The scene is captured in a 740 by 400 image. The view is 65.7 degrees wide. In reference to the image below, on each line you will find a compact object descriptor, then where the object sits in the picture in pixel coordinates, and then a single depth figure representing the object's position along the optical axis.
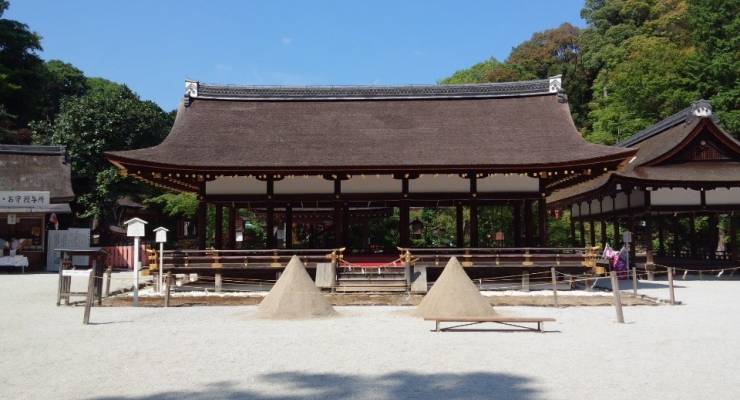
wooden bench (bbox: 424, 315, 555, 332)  9.49
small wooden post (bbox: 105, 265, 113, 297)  13.77
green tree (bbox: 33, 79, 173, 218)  33.50
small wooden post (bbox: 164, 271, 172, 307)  13.77
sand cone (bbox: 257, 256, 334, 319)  11.62
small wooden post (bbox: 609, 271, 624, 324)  10.74
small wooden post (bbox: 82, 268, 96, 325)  10.80
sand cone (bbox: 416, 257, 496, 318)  11.20
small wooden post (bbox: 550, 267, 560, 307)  13.53
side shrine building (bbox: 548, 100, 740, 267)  21.05
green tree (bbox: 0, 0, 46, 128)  42.78
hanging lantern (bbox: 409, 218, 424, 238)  25.02
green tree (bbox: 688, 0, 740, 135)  31.41
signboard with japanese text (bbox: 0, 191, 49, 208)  25.66
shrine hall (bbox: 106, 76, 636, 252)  16.91
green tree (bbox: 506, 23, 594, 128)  48.62
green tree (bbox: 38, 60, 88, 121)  47.09
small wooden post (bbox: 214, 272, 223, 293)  16.91
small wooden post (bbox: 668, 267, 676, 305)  13.39
